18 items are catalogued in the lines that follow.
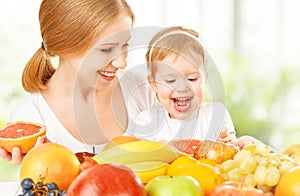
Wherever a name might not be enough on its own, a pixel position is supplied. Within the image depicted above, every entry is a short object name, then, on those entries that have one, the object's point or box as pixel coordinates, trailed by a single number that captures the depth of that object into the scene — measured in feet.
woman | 4.26
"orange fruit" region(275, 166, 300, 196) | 2.93
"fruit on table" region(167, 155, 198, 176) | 3.14
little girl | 4.16
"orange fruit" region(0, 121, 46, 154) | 3.98
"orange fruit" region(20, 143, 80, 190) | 3.10
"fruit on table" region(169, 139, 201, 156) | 3.72
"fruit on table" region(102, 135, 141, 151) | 3.39
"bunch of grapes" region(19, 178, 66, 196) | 2.93
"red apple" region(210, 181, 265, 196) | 2.74
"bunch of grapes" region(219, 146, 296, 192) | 3.01
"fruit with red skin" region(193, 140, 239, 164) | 3.38
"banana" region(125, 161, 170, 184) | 3.13
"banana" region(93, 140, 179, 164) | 3.23
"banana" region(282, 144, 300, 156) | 3.59
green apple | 2.79
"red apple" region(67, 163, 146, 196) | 2.72
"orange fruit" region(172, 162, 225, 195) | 3.00
